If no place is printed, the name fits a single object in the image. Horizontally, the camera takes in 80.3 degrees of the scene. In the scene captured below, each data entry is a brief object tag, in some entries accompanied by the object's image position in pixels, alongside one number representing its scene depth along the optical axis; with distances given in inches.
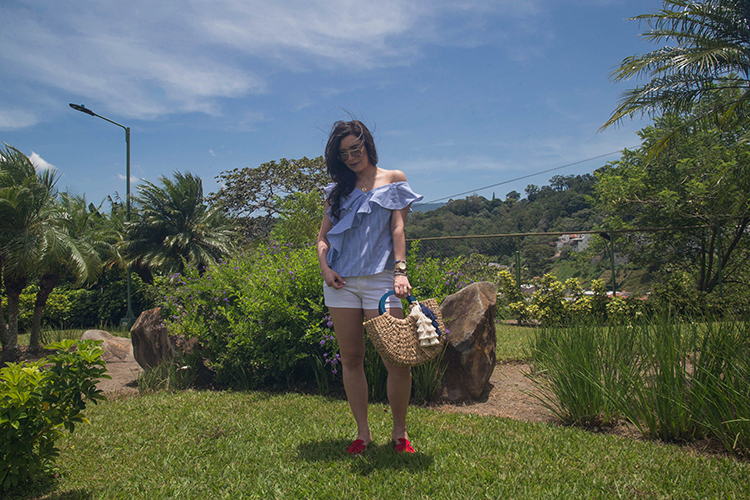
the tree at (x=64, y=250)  335.0
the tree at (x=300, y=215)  412.2
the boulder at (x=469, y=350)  161.5
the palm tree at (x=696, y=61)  419.2
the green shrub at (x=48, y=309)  550.6
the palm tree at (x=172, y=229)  641.6
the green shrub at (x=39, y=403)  80.7
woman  96.3
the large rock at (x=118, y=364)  229.5
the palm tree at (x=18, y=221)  319.9
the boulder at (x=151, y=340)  212.5
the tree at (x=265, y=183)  992.9
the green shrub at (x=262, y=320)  180.2
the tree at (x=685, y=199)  451.5
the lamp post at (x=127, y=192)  577.9
